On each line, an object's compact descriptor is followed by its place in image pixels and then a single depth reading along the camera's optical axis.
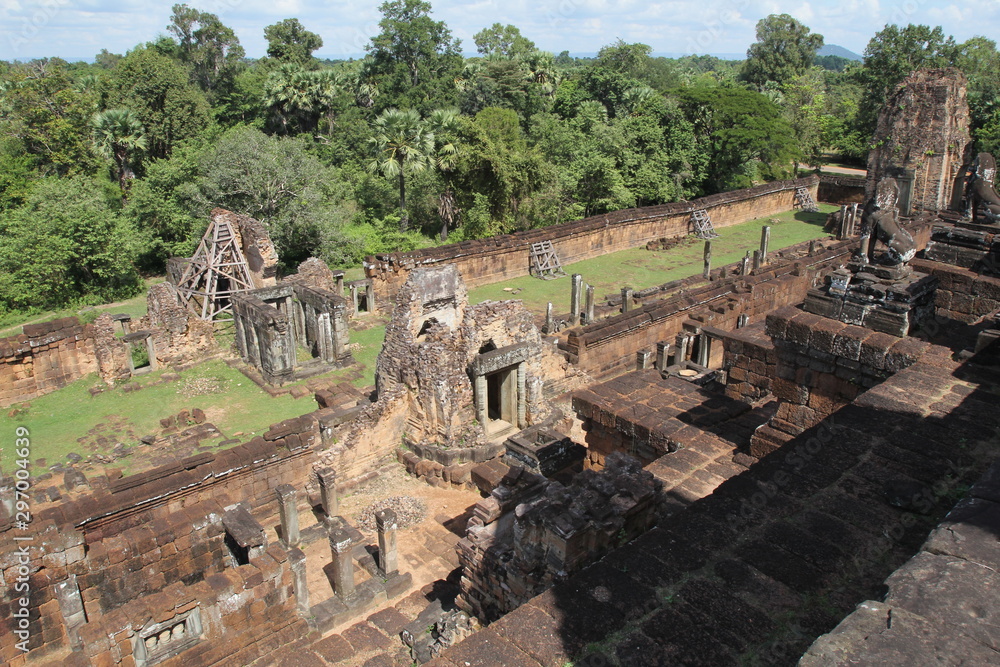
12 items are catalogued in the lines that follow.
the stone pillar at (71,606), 8.56
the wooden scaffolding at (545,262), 27.42
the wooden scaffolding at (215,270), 20.73
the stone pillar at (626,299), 21.14
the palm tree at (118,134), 31.73
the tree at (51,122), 31.62
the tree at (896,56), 43.97
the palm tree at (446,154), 28.94
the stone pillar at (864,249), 8.05
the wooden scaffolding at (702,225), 33.75
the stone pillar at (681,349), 17.38
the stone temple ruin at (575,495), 4.34
